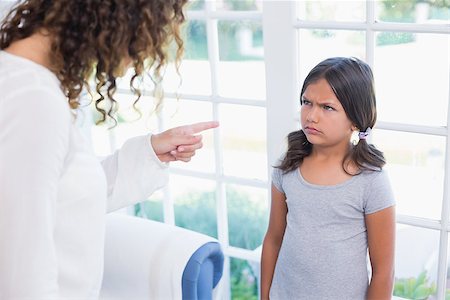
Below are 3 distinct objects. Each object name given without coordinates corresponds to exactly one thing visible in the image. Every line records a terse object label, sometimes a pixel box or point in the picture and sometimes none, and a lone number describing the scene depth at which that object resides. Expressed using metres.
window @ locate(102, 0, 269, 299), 3.32
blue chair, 2.87
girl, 2.73
